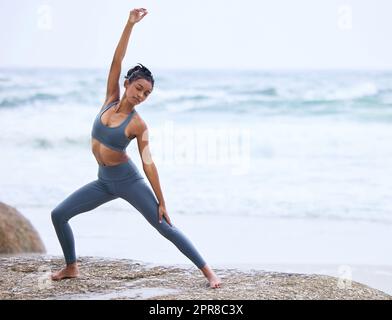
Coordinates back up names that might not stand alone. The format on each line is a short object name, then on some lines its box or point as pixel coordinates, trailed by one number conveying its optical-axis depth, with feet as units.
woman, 32.19
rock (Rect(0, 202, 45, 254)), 44.21
